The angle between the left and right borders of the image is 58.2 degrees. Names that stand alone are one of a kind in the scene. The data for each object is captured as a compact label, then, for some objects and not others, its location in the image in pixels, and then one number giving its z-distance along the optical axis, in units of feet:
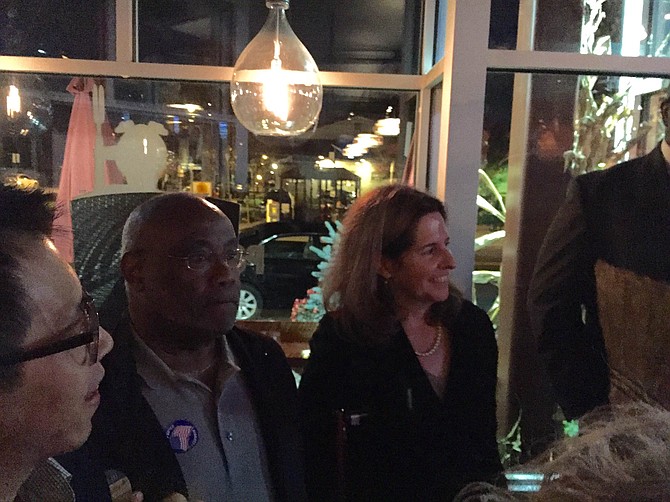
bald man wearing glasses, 3.87
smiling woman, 4.94
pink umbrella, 8.84
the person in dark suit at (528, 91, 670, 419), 5.69
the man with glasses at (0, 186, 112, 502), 2.48
